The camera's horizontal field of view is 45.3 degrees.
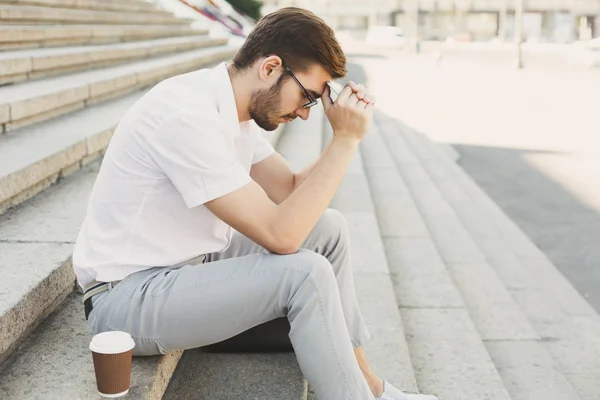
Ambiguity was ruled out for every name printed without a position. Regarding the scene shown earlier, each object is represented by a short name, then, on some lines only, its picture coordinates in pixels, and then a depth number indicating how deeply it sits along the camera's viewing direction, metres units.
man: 1.94
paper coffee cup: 1.71
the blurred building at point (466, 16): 67.38
